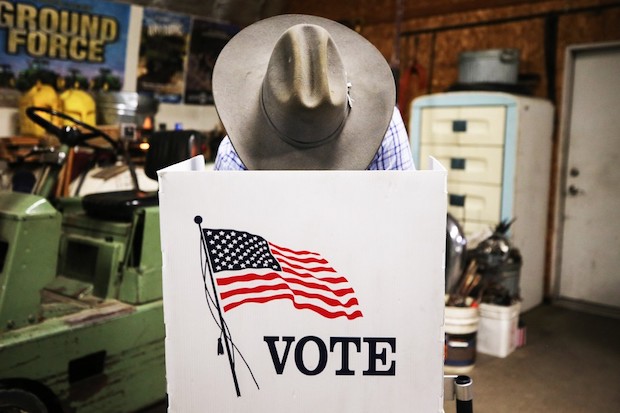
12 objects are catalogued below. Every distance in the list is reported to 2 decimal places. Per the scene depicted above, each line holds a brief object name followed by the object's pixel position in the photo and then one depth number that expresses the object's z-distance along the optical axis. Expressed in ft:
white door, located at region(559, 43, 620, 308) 14.90
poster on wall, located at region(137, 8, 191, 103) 17.21
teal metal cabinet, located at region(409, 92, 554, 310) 13.97
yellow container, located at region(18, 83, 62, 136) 14.49
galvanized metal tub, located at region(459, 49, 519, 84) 14.82
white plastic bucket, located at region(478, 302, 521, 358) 12.10
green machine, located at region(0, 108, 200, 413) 7.09
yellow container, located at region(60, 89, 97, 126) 15.05
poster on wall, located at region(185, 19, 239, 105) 18.56
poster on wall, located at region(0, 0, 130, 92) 14.44
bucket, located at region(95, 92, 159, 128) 16.11
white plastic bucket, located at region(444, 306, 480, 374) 11.29
